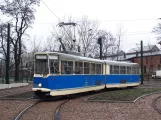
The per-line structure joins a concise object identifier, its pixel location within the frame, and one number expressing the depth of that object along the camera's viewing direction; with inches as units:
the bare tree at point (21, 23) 958.8
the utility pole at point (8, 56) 740.9
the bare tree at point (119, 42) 1505.5
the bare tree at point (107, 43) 1495.8
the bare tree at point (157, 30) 1319.5
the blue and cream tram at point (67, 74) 419.3
